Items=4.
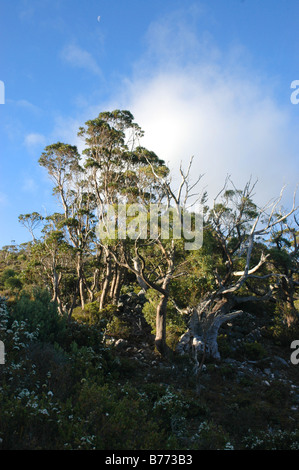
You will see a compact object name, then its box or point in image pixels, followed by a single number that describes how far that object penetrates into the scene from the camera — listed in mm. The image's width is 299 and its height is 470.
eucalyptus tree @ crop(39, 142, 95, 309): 22031
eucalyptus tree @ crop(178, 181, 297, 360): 14806
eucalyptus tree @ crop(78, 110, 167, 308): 21672
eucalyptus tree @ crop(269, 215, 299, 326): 19144
